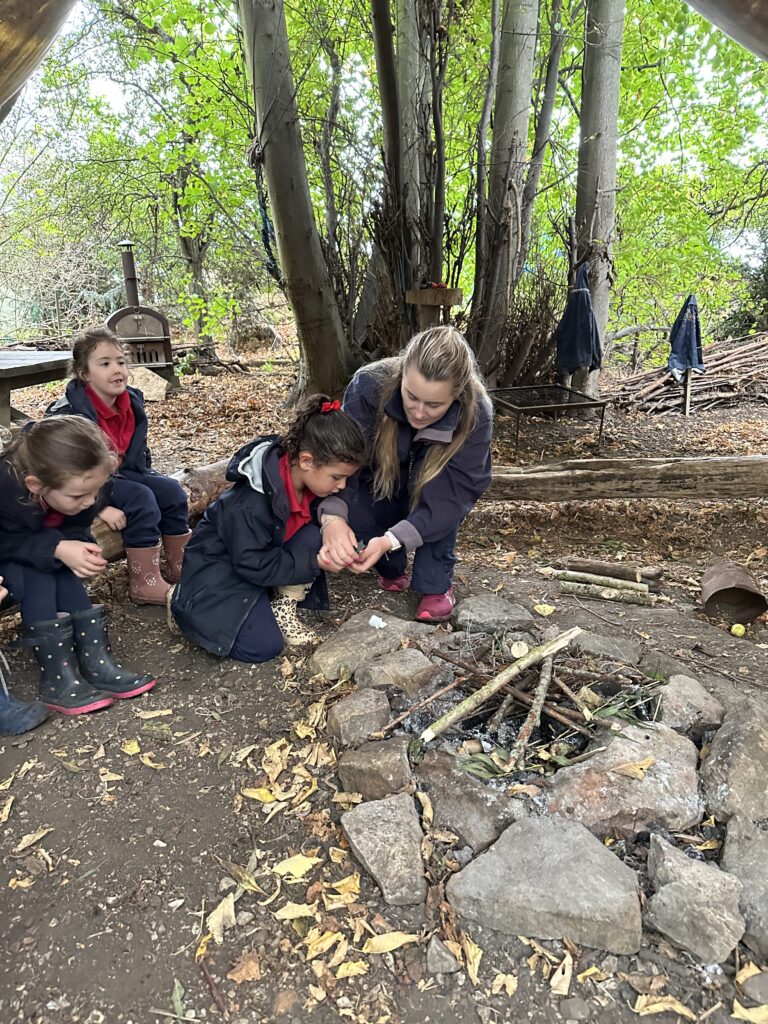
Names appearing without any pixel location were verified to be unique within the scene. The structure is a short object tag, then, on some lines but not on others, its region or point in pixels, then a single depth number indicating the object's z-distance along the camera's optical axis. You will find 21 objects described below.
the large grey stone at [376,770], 1.83
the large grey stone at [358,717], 2.03
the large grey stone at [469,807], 1.71
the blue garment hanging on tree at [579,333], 6.44
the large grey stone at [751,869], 1.46
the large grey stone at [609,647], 2.39
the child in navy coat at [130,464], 2.78
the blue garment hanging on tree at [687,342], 7.11
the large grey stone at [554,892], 1.46
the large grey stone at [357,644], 2.41
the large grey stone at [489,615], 2.60
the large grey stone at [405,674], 2.22
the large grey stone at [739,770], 1.74
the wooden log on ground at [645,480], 3.86
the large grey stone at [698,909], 1.44
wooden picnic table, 3.98
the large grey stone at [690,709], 2.03
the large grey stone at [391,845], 1.59
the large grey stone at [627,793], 1.73
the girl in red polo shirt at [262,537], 2.34
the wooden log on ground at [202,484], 3.48
